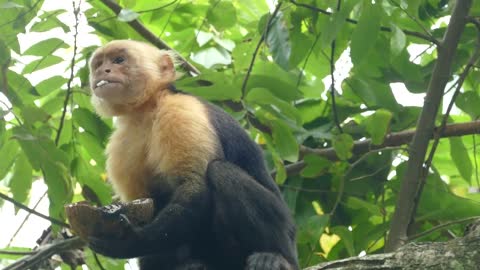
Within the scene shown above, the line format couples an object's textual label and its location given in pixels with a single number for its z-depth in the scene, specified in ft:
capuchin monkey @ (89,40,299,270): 38.19
